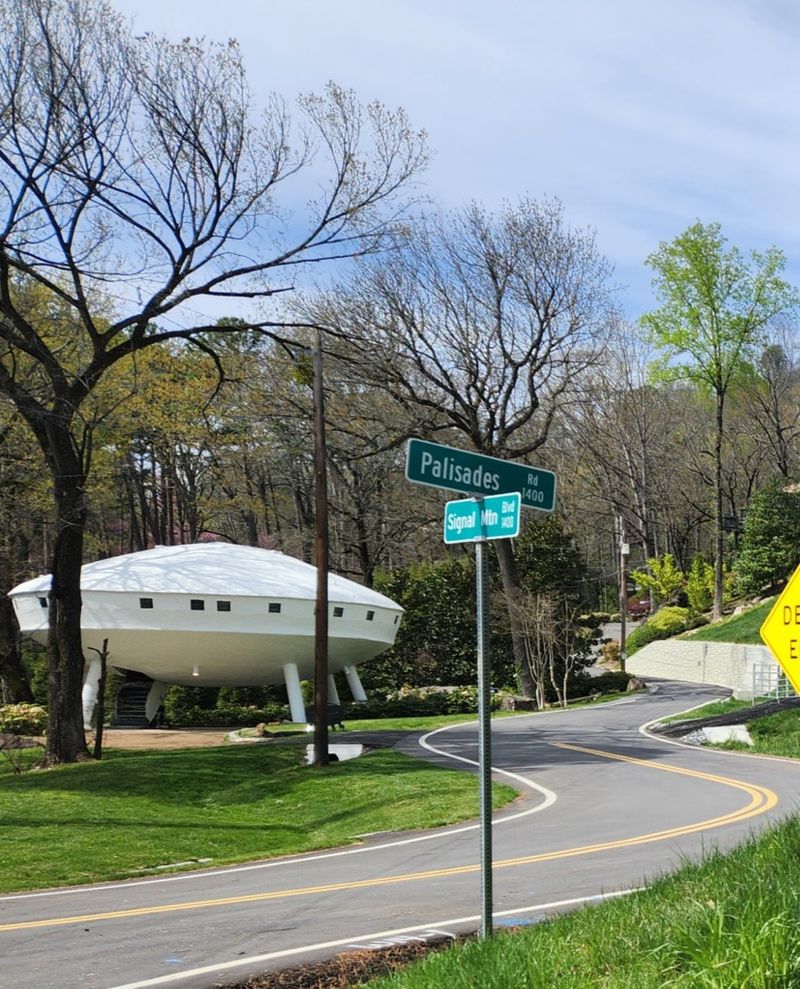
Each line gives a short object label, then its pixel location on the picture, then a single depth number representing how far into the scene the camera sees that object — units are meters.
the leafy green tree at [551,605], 39.59
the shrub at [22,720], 33.56
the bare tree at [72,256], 21.14
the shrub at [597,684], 42.22
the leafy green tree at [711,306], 49.56
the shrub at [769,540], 48.91
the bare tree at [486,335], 39.72
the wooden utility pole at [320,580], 22.30
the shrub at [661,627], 53.53
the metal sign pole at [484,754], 6.20
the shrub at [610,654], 55.38
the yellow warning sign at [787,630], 7.46
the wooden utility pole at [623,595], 45.03
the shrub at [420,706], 38.50
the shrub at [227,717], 38.28
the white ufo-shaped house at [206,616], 34.22
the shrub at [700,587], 55.78
